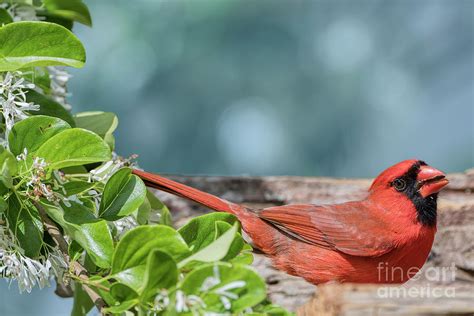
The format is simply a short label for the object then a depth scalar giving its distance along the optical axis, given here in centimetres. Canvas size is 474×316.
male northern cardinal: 416
